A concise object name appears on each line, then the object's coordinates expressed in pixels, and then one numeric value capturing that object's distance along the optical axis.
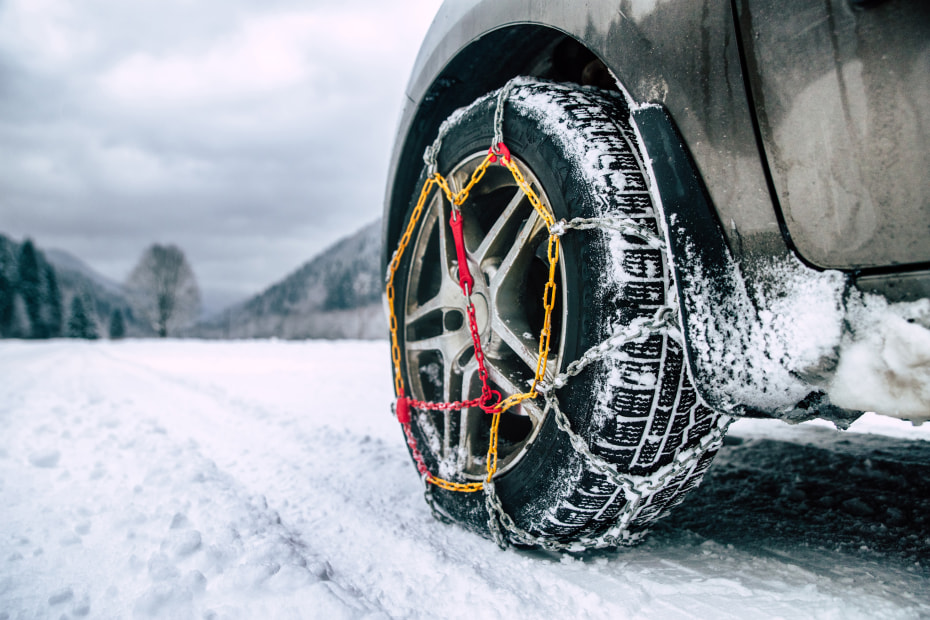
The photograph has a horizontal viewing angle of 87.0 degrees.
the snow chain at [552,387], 1.06
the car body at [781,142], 0.72
